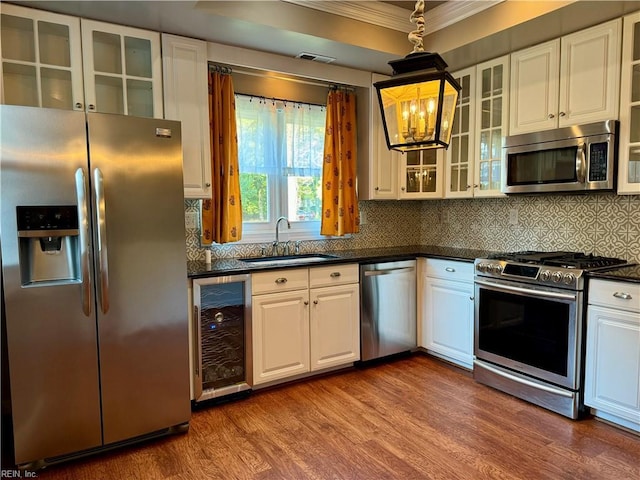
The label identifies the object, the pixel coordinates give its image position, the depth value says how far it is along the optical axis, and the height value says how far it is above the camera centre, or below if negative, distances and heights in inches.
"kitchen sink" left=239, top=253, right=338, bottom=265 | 128.4 -14.7
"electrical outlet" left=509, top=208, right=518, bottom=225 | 138.1 -1.9
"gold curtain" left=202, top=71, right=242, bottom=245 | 123.9 +12.7
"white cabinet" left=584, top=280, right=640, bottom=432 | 92.8 -32.3
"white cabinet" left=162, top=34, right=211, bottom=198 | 109.1 +29.3
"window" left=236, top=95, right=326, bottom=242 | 136.1 +16.2
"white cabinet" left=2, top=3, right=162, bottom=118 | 95.5 +35.6
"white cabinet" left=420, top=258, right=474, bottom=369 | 130.9 -31.9
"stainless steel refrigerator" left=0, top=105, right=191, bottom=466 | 80.6 -12.8
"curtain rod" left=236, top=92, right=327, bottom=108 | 134.8 +37.1
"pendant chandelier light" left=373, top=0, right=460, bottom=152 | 63.3 +17.3
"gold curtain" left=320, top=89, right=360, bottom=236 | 146.4 +16.4
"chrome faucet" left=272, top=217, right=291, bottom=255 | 138.9 -9.8
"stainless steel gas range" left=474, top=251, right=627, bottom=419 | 101.7 -29.9
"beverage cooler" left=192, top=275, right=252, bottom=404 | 107.7 -32.4
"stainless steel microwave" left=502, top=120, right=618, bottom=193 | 103.4 +13.3
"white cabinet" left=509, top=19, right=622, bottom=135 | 103.2 +33.8
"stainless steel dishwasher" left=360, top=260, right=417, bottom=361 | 134.8 -31.6
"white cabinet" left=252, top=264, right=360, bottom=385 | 116.6 -31.4
